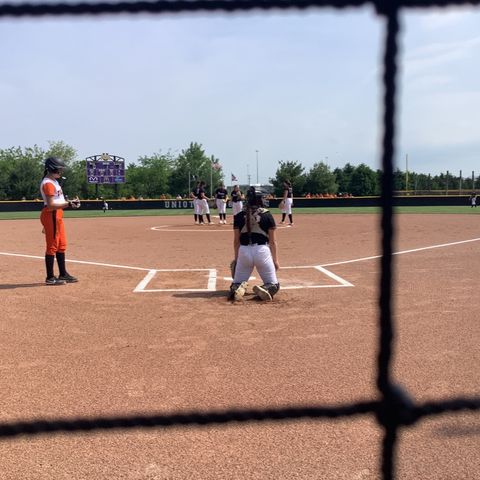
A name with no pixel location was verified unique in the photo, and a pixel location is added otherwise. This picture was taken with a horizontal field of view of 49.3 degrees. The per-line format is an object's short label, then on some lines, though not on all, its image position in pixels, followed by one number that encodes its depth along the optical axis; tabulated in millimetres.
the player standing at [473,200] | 31697
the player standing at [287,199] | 16805
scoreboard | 39688
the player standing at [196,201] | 17773
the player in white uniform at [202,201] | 17784
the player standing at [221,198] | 18344
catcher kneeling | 5969
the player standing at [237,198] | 15836
